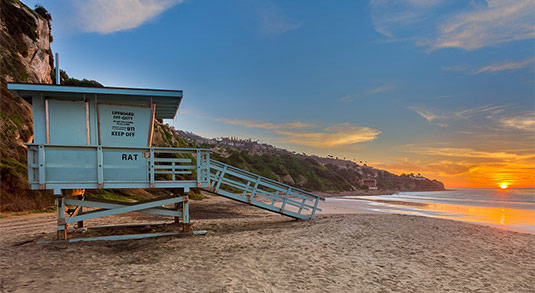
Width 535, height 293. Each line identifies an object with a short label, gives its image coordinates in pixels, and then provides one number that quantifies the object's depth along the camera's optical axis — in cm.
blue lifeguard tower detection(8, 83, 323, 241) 909
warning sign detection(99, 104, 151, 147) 1007
